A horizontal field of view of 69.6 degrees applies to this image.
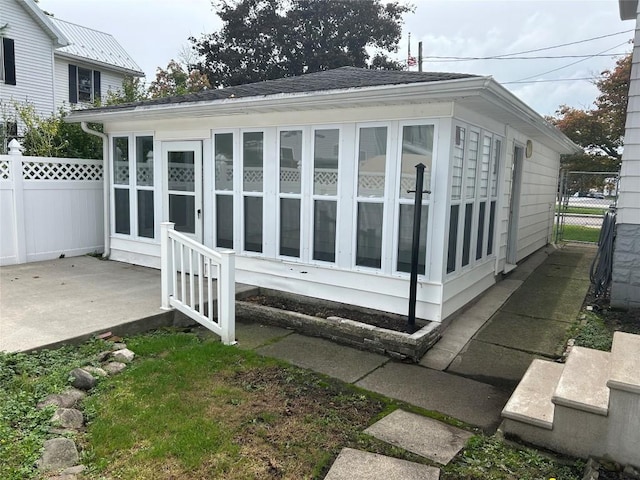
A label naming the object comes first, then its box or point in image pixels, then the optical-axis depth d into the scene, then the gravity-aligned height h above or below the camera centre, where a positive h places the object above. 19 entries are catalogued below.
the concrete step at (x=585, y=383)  2.66 -1.20
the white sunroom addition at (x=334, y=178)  4.65 +0.09
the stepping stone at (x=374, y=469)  2.43 -1.52
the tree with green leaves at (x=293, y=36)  21.80 +7.13
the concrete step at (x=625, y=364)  2.52 -1.02
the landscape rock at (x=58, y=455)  2.38 -1.46
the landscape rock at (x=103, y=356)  3.74 -1.44
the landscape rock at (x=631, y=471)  2.49 -1.50
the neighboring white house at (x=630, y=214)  5.34 -0.23
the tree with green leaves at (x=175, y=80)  18.09 +4.26
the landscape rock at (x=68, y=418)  2.76 -1.45
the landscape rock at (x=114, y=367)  3.56 -1.47
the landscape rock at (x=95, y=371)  3.44 -1.44
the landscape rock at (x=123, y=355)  3.78 -1.45
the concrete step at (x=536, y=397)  2.83 -1.37
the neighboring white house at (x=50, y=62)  13.60 +3.95
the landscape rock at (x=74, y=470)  2.35 -1.49
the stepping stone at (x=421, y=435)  2.71 -1.54
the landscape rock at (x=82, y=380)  3.25 -1.42
